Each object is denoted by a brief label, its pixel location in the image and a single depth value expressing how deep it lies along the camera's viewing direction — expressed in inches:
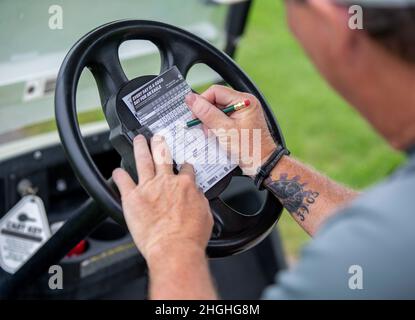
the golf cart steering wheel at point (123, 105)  58.7
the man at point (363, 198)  41.2
